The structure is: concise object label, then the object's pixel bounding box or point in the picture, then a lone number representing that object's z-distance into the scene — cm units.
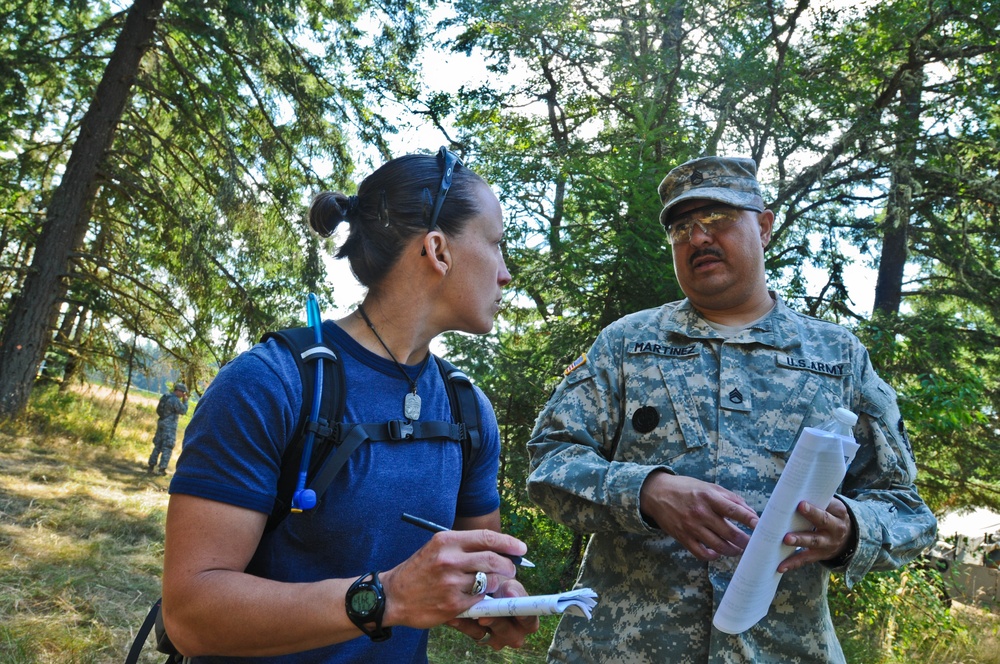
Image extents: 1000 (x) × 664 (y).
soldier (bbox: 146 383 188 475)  1277
